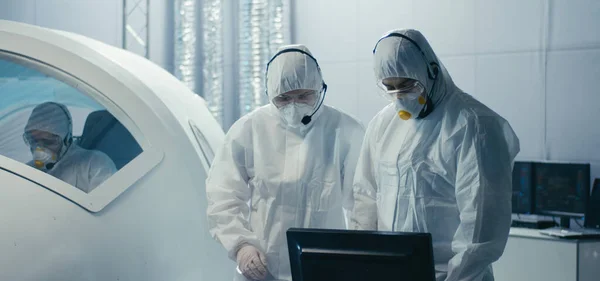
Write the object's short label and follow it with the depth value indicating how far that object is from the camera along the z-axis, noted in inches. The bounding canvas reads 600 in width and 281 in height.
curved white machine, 104.6
